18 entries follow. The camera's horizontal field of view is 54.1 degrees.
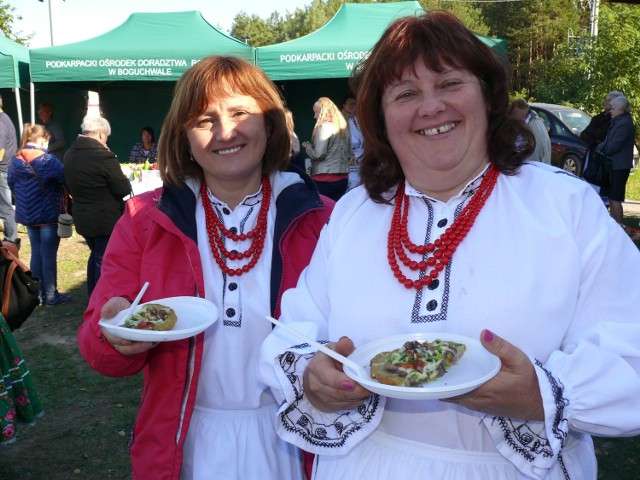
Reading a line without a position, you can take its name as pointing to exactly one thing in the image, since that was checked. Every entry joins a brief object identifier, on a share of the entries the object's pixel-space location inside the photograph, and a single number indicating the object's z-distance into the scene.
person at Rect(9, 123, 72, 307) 5.97
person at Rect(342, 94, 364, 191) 7.57
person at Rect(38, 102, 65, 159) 10.31
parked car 12.41
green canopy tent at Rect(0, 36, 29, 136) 10.32
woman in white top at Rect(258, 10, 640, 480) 1.23
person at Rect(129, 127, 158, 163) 8.94
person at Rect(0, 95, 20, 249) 8.02
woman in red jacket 1.80
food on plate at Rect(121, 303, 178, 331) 1.64
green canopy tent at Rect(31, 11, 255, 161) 10.22
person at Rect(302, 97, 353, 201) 7.48
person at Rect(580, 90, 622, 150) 8.46
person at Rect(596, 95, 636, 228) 8.21
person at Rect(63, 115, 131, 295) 5.43
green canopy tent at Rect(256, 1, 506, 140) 10.04
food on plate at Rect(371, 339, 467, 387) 1.25
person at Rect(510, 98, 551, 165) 6.62
